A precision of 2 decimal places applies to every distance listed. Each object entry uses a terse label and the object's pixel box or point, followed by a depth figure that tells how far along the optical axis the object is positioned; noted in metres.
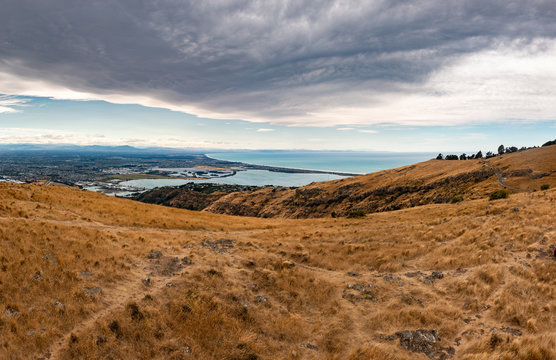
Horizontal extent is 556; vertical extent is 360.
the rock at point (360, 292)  14.36
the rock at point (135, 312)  11.24
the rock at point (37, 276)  12.47
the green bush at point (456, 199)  51.57
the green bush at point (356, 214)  40.88
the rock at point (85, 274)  13.68
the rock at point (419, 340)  10.41
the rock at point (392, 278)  16.11
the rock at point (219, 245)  21.68
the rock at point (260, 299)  13.76
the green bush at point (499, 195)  38.44
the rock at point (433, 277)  15.83
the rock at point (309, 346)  10.79
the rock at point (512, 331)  10.43
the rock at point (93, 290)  12.38
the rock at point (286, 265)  18.36
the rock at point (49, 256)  14.41
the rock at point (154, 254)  18.16
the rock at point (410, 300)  13.59
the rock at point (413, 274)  16.91
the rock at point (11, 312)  10.09
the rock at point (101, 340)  9.79
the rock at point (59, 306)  10.91
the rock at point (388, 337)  10.97
